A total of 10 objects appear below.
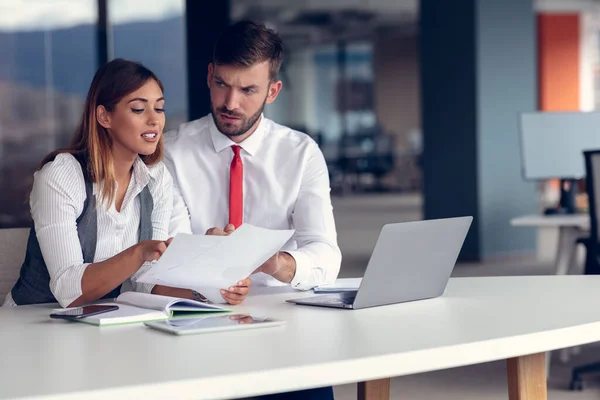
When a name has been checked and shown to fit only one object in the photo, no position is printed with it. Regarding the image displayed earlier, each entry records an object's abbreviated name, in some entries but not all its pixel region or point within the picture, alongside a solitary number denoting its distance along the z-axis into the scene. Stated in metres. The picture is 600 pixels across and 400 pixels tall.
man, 3.43
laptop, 2.80
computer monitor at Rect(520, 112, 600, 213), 6.69
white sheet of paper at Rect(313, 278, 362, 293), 3.08
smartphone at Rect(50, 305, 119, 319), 2.78
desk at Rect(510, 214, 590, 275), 5.71
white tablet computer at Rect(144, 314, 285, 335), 2.64
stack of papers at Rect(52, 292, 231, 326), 2.74
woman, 3.01
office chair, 4.82
